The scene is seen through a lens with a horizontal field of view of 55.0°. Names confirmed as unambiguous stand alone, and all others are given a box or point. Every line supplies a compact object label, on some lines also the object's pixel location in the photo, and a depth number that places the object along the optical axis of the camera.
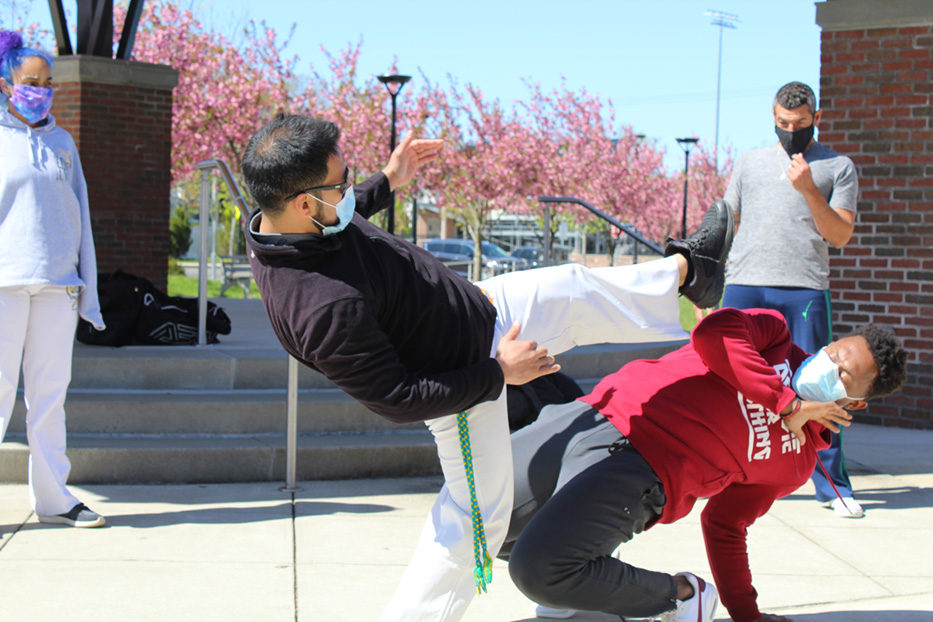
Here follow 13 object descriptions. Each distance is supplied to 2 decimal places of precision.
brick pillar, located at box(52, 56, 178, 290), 8.28
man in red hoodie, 2.52
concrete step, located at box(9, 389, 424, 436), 4.84
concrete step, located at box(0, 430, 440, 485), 4.53
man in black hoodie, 2.18
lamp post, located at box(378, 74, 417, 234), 18.02
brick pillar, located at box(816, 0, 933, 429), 6.26
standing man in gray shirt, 4.24
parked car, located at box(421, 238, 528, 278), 35.10
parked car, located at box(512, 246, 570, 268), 31.95
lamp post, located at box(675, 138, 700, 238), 26.00
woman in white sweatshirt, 3.64
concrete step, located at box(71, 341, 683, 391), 5.20
